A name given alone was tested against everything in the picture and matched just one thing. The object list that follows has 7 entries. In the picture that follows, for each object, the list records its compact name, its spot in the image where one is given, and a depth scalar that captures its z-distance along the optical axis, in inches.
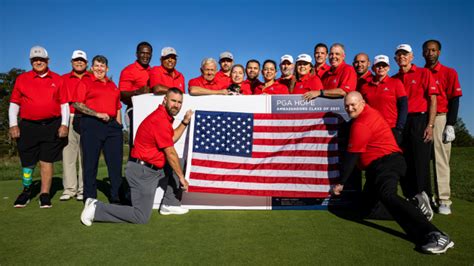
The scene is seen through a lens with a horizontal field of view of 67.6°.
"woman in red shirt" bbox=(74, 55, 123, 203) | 211.0
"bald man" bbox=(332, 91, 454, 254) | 160.4
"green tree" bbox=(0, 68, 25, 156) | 1261.1
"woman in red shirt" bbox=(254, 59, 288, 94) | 216.5
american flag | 202.5
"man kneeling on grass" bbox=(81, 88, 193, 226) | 171.8
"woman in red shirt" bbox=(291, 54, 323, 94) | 210.7
